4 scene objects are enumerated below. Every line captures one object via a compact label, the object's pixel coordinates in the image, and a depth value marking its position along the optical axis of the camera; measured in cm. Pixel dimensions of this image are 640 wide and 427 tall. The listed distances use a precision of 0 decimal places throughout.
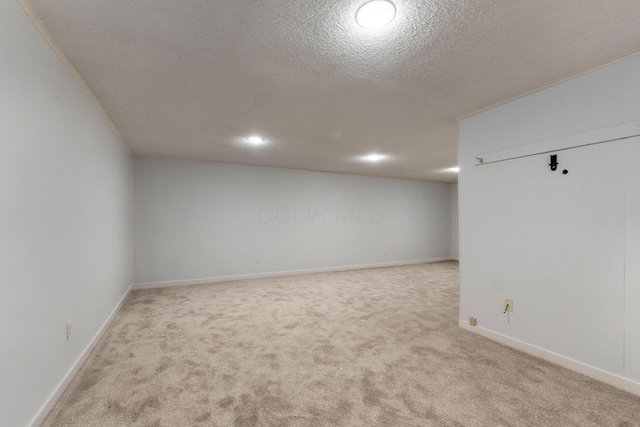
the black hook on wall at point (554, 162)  241
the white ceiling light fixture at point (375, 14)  149
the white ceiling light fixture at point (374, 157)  509
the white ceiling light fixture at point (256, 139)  397
